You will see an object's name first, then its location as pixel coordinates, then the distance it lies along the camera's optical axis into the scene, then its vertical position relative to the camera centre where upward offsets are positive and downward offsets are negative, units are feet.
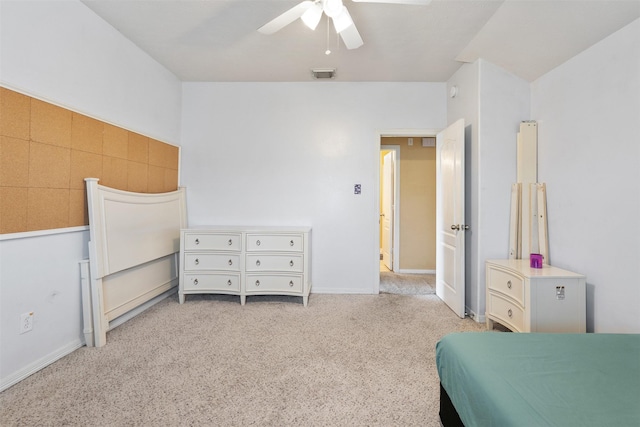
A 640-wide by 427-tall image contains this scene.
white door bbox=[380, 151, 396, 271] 16.42 +0.15
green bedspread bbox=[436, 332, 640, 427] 3.02 -2.08
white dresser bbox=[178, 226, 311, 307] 10.42 -1.87
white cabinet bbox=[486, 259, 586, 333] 6.79 -2.18
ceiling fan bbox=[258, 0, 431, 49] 5.78 +4.05
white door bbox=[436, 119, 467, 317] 9.46 -0.28
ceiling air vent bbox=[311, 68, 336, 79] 10.69 +5.12
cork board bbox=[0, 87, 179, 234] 5.87 +1.19
